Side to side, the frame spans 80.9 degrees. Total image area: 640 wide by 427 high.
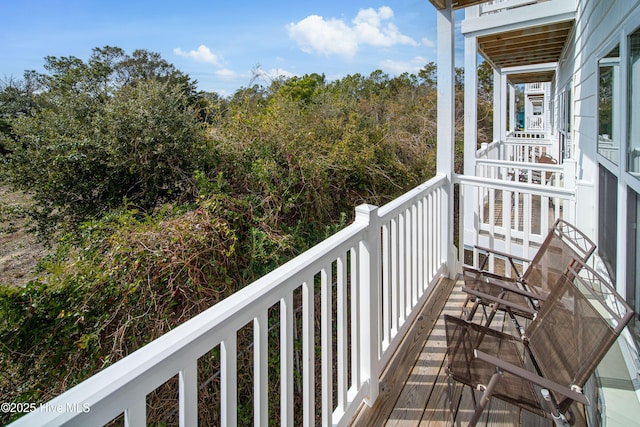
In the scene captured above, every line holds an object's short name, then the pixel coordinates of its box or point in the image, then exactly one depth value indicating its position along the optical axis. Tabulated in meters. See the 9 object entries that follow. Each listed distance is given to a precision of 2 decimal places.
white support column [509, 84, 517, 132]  11.80
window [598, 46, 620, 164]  2.06
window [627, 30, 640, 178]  1.59
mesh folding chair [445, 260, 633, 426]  1.46
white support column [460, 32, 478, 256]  5.64
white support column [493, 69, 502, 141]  8.01
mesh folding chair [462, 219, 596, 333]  2.29
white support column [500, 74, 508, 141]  8.02
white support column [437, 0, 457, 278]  3.28
